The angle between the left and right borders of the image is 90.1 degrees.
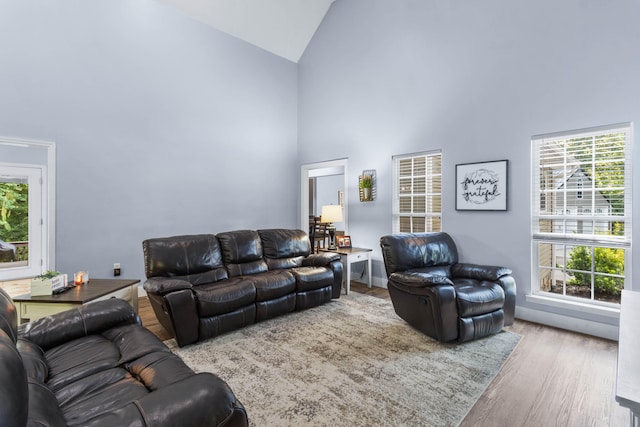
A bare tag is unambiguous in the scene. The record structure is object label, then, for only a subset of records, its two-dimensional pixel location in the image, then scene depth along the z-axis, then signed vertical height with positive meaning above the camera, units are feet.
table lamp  16.66 +0.01
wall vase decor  16.90 +1.53
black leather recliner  9.55 -2.41
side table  15.40 -2.17
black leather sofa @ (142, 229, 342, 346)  9.80 -2.36
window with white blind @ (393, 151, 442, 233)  15.01 +1.05
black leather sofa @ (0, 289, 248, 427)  3.28 -2.39
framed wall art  12.45 +1.13
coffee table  8.44 -2.28
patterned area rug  6.67 -4.07
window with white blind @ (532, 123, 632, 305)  10.32 -0.03
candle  10.07 -2.02
